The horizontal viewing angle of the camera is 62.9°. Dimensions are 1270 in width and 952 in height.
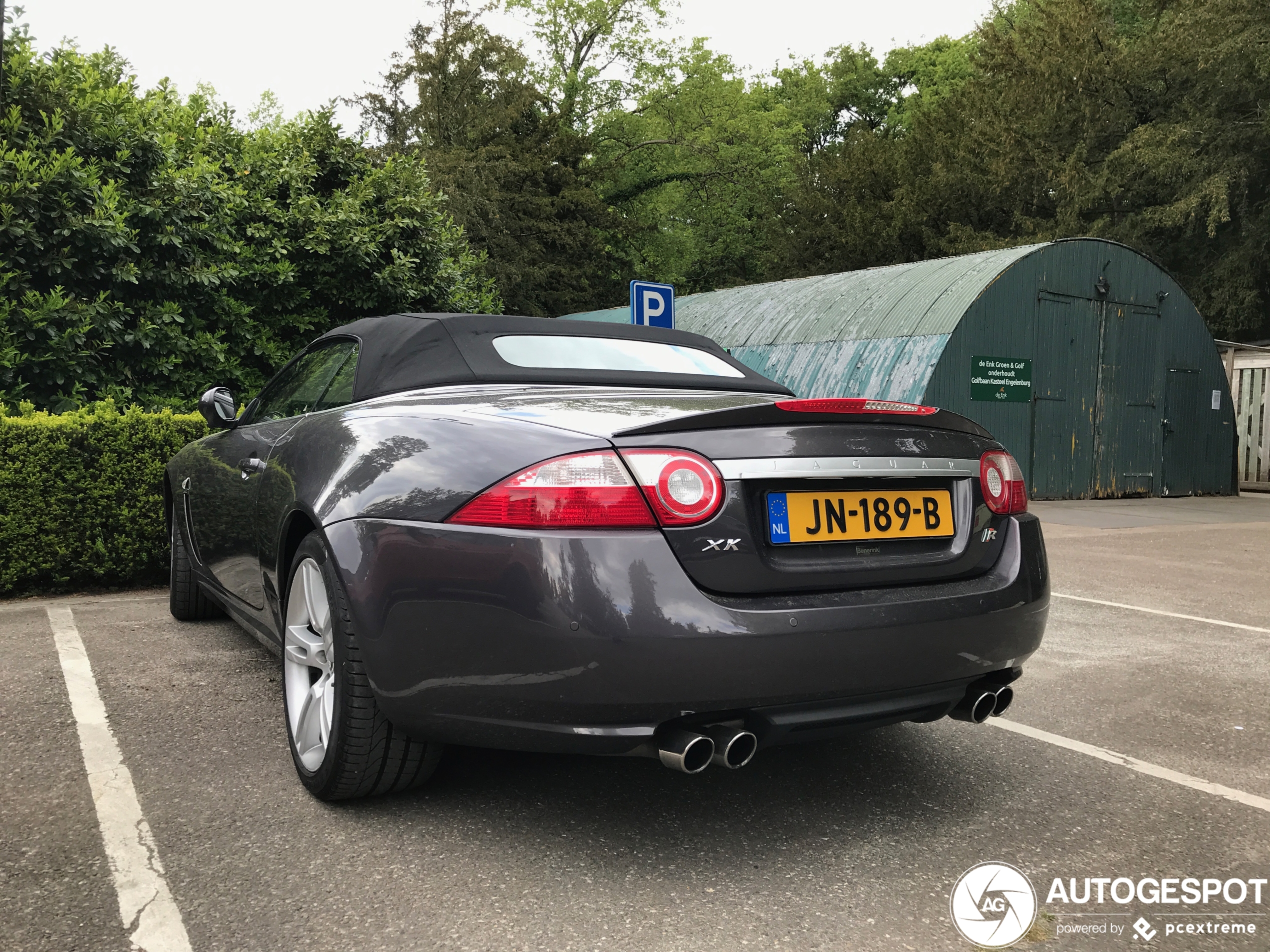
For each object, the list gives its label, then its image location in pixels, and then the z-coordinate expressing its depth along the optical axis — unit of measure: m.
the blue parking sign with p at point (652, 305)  8.40
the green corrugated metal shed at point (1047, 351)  15.00
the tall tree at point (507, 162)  30.73
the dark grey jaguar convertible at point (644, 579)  2.26
